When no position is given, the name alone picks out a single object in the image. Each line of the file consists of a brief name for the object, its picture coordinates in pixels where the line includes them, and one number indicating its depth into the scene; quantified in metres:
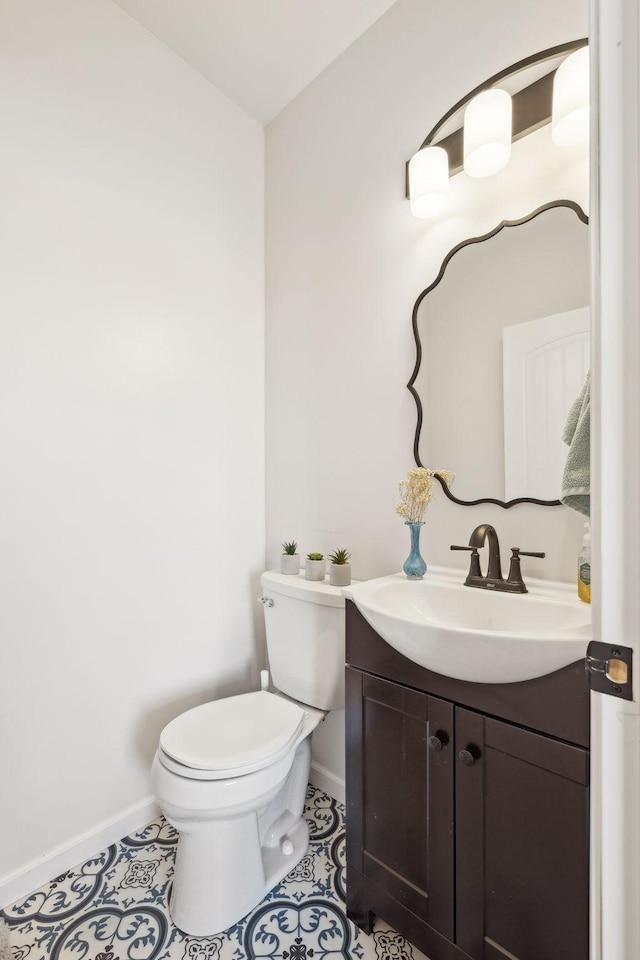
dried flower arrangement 1.38
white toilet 1.19
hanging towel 0.94
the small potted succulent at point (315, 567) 1.60
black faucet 1.16
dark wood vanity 0.81
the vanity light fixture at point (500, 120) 1.11
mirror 1.17
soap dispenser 1.04
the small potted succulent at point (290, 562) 1.71
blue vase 1.35
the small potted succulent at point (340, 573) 1.52
